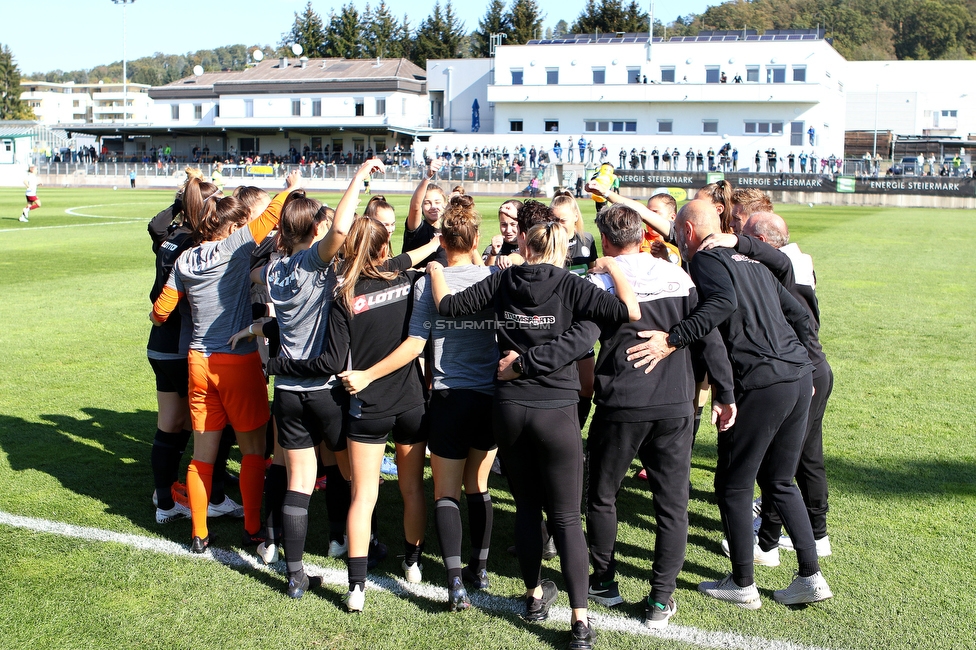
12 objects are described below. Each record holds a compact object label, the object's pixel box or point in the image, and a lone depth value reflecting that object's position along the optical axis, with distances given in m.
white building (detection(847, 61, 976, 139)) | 75.81
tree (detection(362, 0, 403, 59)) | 97.69
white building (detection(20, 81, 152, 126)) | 137.88
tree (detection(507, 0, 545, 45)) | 87.62
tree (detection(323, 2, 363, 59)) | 96.81
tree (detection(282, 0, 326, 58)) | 98.31
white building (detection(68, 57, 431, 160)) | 67.56
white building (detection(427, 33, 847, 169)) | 59.84
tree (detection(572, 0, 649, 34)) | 86.06
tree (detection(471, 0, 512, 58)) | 90.62
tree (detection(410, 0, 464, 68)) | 90.62
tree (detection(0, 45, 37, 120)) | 110.88
